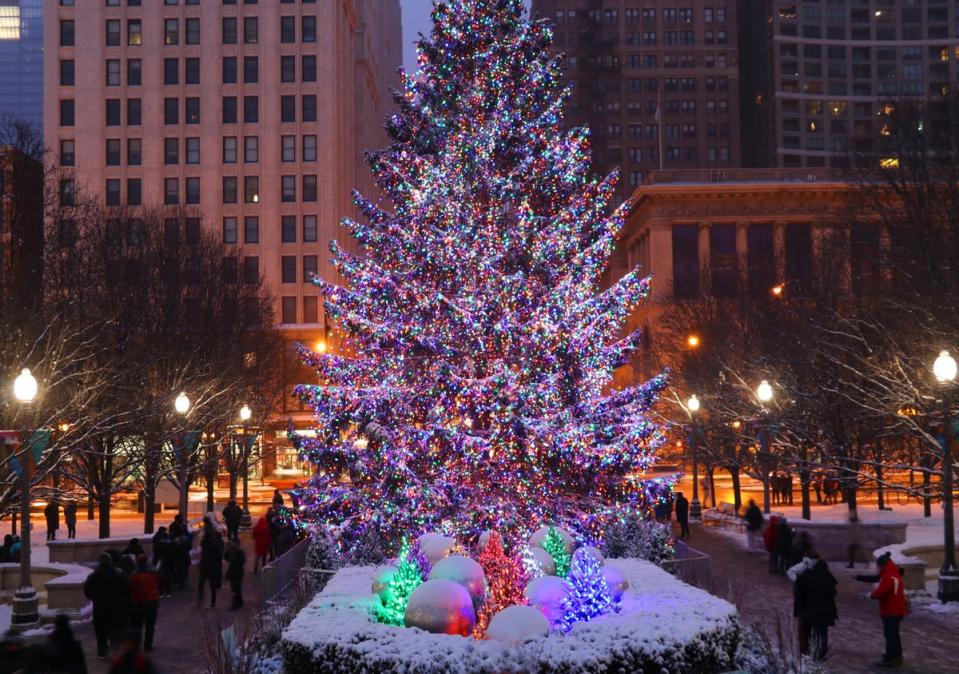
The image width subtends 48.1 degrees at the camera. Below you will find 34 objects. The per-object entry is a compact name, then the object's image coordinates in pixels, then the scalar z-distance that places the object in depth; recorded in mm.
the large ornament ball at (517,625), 12969
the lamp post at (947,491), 19453
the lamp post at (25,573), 19953
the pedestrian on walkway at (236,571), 22703
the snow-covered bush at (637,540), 23500
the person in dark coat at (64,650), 10492
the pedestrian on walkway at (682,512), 35312
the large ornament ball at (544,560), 15656
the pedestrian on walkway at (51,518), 38031
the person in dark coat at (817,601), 15969
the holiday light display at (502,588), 15000
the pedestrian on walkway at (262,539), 27453
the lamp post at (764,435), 32656
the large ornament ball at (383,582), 15008
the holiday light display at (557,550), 16719
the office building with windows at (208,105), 91188
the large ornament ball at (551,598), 14195
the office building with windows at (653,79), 150500
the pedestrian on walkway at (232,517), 32750
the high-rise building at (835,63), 148500
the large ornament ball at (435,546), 15961
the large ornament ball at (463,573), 14438
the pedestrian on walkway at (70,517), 36938
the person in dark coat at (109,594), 16969
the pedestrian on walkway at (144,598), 17688
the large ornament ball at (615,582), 15203
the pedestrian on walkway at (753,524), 32156
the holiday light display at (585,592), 14398
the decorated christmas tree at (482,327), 21703
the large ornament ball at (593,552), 14938
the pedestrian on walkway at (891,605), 15961
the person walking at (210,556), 23781
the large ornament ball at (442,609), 13570
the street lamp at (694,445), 42794
